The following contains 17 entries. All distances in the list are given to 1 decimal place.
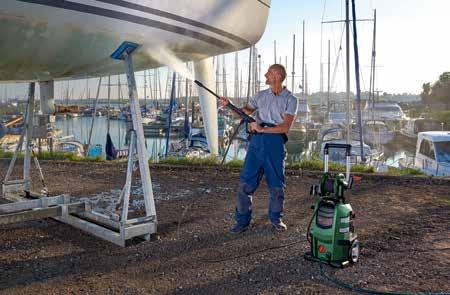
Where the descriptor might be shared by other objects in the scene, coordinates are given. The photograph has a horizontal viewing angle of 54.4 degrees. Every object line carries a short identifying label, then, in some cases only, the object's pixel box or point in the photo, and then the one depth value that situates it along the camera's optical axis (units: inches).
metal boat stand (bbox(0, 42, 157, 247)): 177.0
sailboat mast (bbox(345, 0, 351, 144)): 582.9
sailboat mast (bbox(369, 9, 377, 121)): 1007.4
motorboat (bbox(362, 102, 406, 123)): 1374.3
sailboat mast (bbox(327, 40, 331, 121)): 1150.5
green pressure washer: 152.0
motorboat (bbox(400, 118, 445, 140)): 1365.7
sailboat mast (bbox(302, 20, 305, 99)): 1274.6
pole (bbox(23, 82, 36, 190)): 241.3
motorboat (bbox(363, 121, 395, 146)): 965.2
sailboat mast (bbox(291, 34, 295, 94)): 1300.0
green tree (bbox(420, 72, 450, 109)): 2105.1
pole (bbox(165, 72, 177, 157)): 781.0
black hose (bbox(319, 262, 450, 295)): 134.3
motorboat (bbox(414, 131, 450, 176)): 567.8
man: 185.0
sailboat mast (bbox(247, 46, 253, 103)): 953.6
